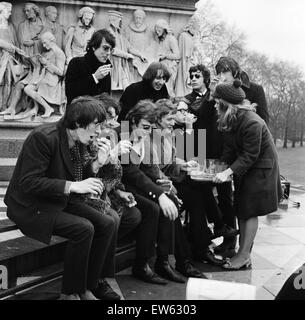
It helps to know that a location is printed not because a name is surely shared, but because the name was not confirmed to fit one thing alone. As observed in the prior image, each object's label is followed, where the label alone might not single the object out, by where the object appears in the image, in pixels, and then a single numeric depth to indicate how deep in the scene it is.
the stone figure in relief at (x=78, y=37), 8.49
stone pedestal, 8.20
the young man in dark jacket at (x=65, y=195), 3.28
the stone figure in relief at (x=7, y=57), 8.00
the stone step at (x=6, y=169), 7.79
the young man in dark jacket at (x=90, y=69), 4.63
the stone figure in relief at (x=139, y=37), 8.84
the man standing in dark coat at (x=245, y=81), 4.95
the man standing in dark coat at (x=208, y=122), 5.15
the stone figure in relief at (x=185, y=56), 9.41
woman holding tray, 4.55
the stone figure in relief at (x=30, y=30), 8.20
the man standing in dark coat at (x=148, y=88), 4.88
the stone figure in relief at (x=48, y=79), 8.35
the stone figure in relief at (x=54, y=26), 8.34
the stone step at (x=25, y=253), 3.53
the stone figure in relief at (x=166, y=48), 9.20
